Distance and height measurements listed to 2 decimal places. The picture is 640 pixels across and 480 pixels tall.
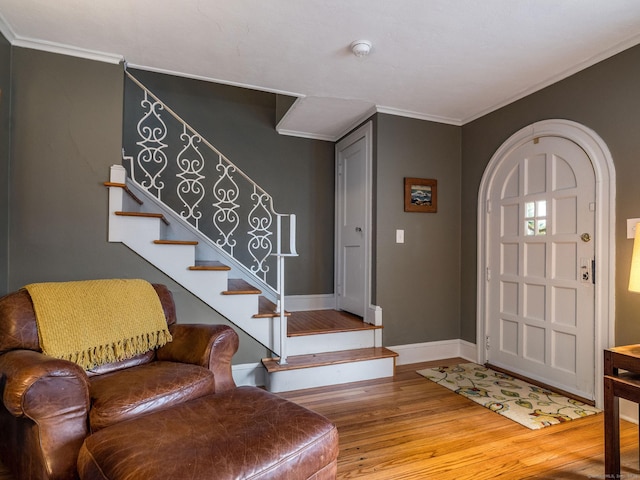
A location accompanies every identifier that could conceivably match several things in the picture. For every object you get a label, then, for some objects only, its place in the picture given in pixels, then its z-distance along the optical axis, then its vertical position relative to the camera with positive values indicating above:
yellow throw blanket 1.83 -0.43
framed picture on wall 3.54 +0.49
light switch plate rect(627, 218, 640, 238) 2.29 +0.13
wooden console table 1.67 -0.68
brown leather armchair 1.39 -0.67
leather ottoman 1.12 -0.69
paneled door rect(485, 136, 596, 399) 2.61 -0.16
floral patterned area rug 2.37 -1.13
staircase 2.63 -0.58
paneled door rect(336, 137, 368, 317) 3.72 +0.18
